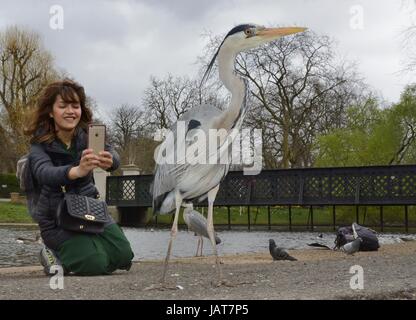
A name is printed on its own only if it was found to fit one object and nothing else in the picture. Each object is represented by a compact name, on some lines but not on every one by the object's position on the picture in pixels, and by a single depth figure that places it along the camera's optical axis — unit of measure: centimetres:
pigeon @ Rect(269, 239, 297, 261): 1112
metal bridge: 3134
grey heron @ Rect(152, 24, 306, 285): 596
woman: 649
